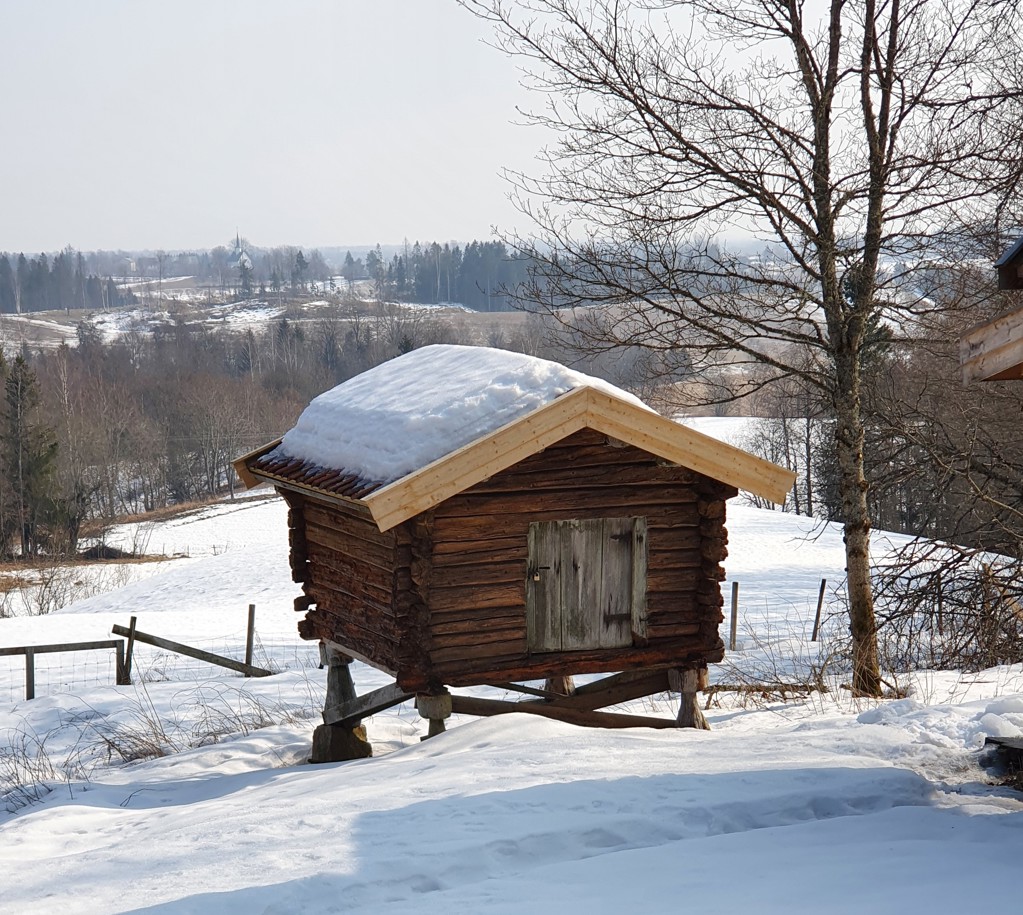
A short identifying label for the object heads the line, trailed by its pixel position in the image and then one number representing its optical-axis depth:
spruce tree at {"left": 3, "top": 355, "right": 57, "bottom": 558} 46.22
